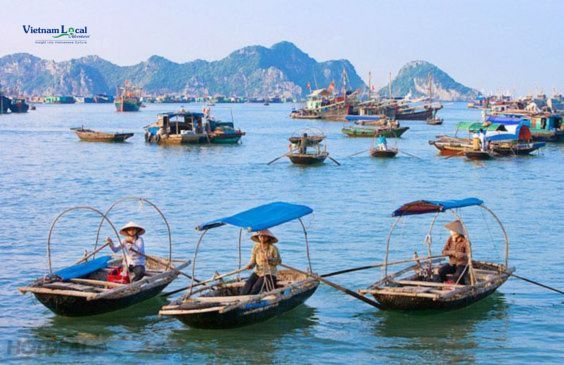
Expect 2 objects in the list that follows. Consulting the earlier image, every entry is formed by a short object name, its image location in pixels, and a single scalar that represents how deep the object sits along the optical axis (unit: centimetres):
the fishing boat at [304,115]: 10650
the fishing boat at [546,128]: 5688
